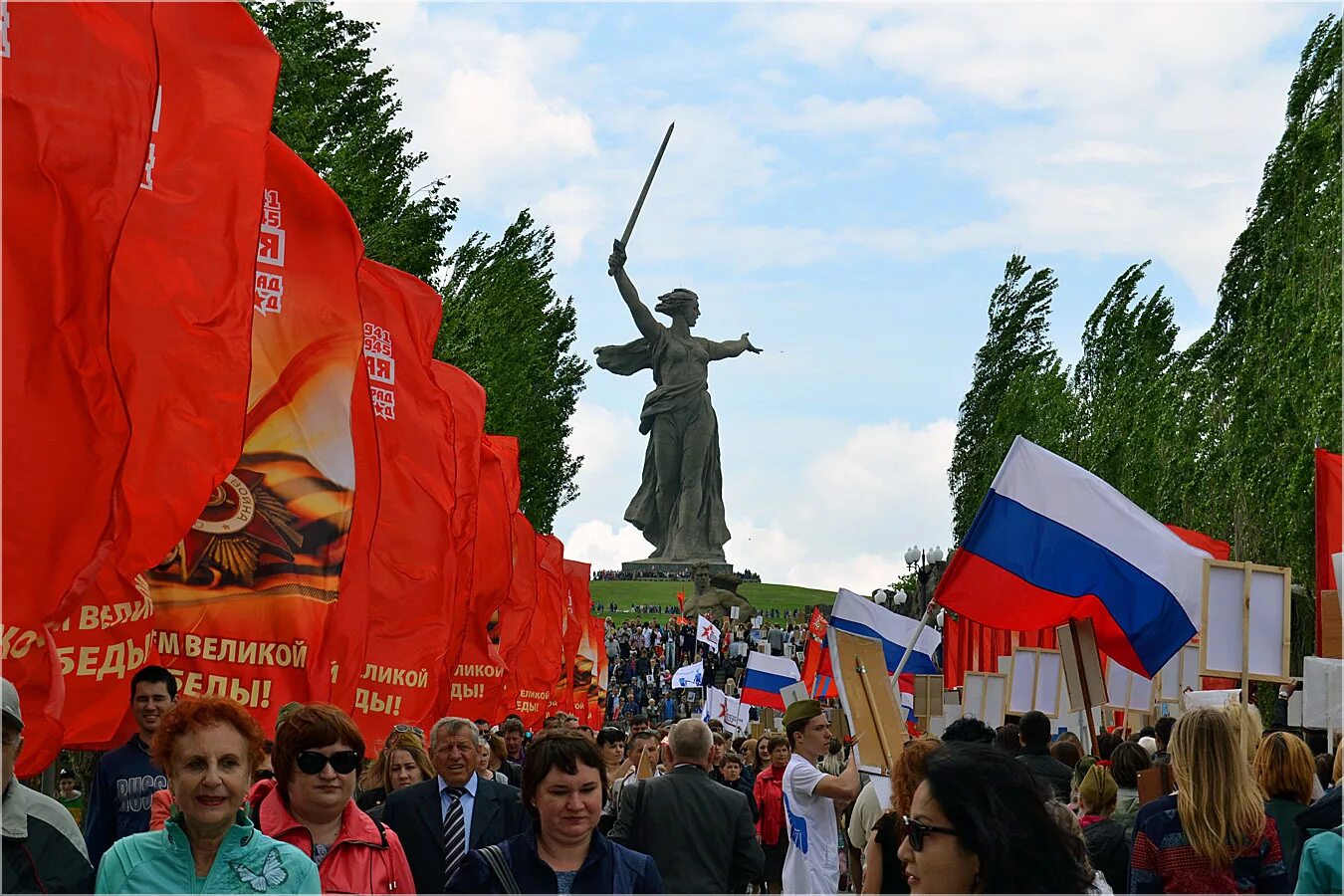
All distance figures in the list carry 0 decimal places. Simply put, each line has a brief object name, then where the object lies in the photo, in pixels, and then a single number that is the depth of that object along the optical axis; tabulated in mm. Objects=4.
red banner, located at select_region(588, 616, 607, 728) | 32100
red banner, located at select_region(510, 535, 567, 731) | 23766
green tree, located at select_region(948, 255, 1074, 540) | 65000
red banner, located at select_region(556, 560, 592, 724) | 30875
